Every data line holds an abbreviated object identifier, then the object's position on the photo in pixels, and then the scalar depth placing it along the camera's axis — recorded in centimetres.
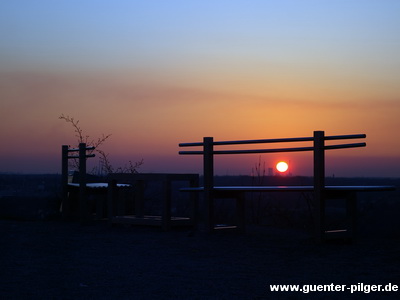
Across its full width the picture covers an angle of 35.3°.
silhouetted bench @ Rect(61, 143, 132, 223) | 1230
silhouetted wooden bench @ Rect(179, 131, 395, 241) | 852
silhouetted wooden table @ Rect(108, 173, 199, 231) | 1074
